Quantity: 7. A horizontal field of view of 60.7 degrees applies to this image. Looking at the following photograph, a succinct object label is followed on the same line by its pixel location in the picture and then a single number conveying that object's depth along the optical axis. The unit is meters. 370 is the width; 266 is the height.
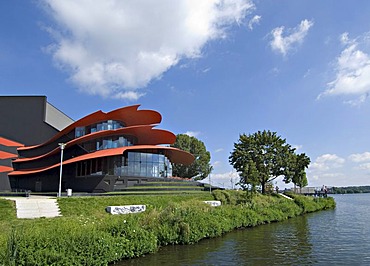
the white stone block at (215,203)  27.58
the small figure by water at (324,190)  59.49
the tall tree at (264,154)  46.97
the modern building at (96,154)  39.25
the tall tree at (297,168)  48.41
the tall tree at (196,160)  66.12
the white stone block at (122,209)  21.77
